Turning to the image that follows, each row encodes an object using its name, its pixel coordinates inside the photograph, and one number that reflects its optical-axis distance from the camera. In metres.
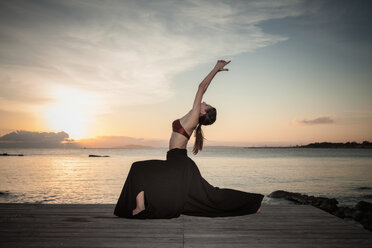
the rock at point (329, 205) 11.34
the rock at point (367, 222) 8.77
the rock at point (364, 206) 10.86
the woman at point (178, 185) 4.14
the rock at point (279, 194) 14.76
